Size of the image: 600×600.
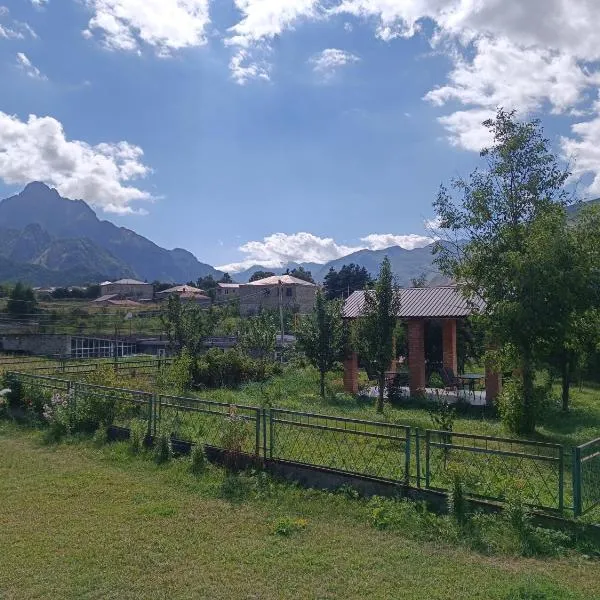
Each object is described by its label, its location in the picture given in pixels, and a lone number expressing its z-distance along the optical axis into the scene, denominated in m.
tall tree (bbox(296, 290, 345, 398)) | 18.09
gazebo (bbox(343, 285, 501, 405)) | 17.14
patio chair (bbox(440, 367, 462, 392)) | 18.44
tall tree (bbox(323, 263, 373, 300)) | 65.19
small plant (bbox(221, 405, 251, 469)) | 7.81
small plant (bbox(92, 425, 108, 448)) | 9.52
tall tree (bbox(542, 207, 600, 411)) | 10.25
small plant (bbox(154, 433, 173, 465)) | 8.38
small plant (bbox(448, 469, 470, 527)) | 5.76
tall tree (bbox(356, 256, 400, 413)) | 15.62
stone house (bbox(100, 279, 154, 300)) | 100.56
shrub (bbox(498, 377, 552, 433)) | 11.31
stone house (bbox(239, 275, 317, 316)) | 73.31
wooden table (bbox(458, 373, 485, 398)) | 18.05
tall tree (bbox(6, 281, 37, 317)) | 48.71
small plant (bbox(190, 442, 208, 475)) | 7.83
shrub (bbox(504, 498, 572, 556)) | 5.15
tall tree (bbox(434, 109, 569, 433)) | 10.48
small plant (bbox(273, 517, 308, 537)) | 5.75
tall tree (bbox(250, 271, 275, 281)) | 100.24
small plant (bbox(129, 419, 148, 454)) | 8.92
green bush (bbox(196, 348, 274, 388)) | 19.44
